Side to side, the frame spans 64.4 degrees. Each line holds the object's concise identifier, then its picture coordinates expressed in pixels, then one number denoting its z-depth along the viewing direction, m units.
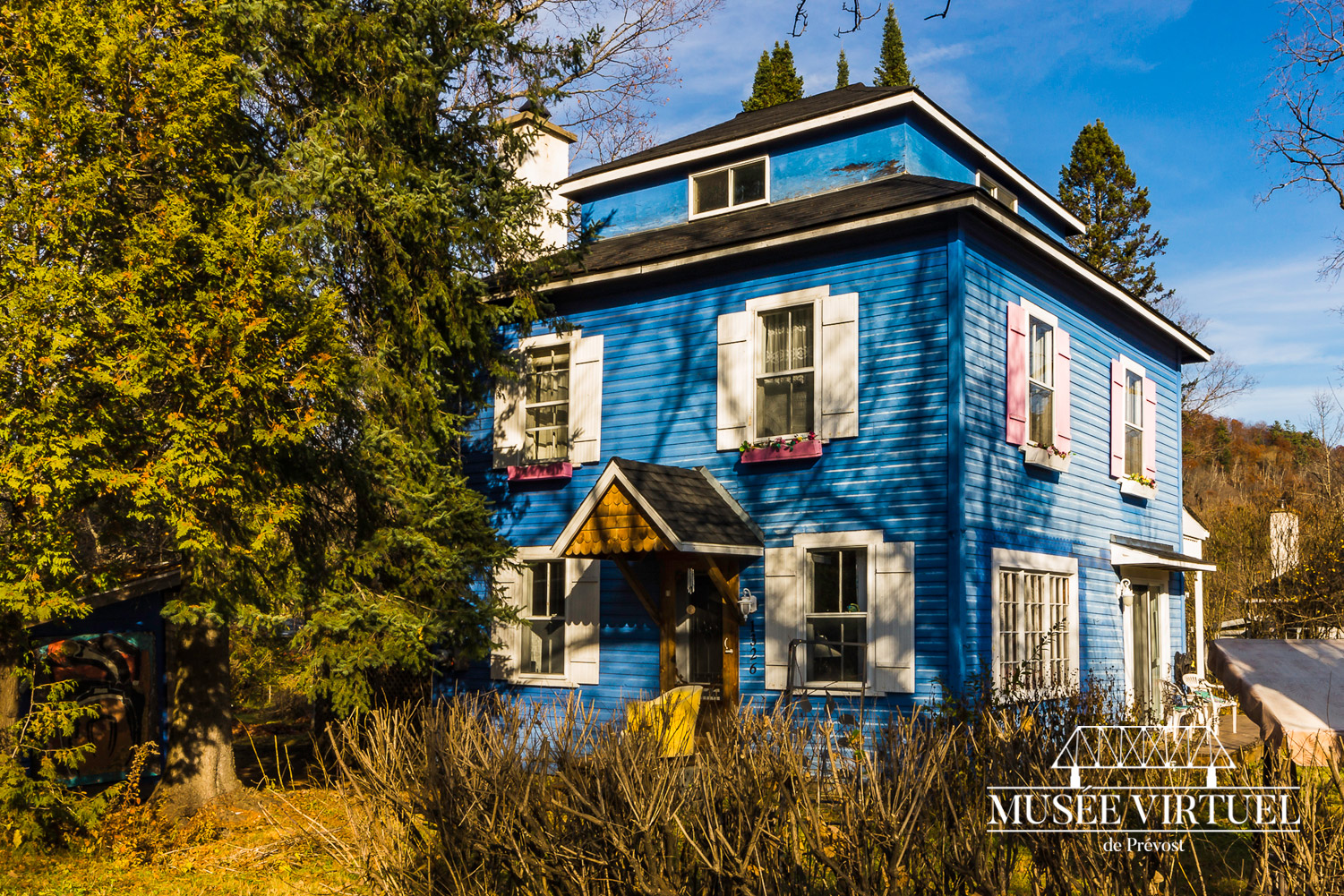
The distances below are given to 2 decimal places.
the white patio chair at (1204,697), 13.40
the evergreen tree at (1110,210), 33.12
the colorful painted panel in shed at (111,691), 11.18
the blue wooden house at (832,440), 11.08
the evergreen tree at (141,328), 7.43
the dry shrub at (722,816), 4.40
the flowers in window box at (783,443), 11.86
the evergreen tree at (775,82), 30.09
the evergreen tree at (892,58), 35.00
